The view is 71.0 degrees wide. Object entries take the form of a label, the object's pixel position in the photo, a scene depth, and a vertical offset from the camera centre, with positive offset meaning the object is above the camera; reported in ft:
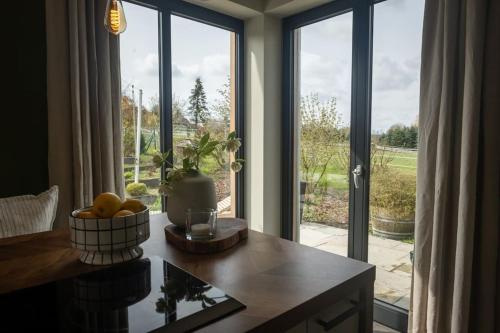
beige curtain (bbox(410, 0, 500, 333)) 5.74 -0.52
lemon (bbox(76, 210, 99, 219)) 3.49 -0.75
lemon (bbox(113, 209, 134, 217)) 3.57 -0.73
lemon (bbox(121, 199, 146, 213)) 3.80 -0.71
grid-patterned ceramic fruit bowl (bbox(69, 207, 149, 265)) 3.44 -0.95
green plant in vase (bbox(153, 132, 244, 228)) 4.60 -0.53
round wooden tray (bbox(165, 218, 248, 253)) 4.09 -1.19
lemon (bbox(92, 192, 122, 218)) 3.59 -0.67
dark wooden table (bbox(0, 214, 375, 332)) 2.81 -1.31
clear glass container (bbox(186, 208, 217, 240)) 4.24 -1.02
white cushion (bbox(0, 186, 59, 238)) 5.15 -1.13
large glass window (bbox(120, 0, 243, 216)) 8.61 +1.50
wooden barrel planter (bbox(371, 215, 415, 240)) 7.93 -1.99
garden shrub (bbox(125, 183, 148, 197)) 8.60 -1.18
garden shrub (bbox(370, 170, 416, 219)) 7.86 -1.23
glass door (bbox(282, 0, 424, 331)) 7.88 +0.27
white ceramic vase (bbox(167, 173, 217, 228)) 4.58 -0.73
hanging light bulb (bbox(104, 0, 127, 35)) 4.61 +1.63
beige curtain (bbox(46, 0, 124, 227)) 6.84 +0.81
